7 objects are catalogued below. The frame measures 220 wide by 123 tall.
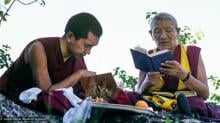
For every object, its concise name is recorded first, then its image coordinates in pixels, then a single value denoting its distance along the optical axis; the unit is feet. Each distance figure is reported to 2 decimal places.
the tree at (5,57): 23.58
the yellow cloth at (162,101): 13.26
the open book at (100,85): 11.95
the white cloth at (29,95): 11.66
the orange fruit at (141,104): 12.58
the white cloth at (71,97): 11.61
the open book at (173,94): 14.30
